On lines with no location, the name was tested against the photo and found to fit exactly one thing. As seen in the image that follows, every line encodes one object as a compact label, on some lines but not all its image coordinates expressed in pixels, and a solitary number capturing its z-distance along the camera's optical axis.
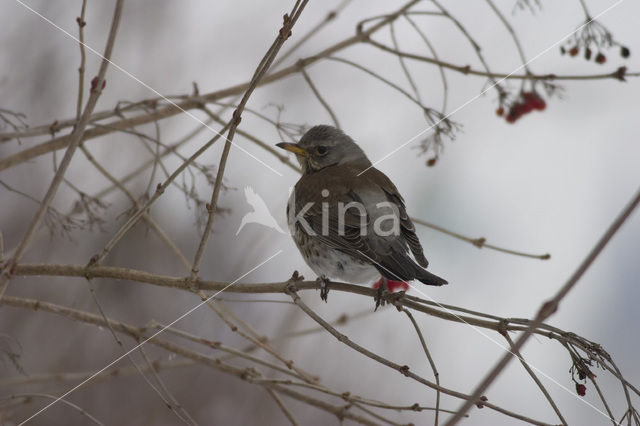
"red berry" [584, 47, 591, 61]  5.15
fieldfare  5.48
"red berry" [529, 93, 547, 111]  5.91
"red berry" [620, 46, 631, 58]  5.18
